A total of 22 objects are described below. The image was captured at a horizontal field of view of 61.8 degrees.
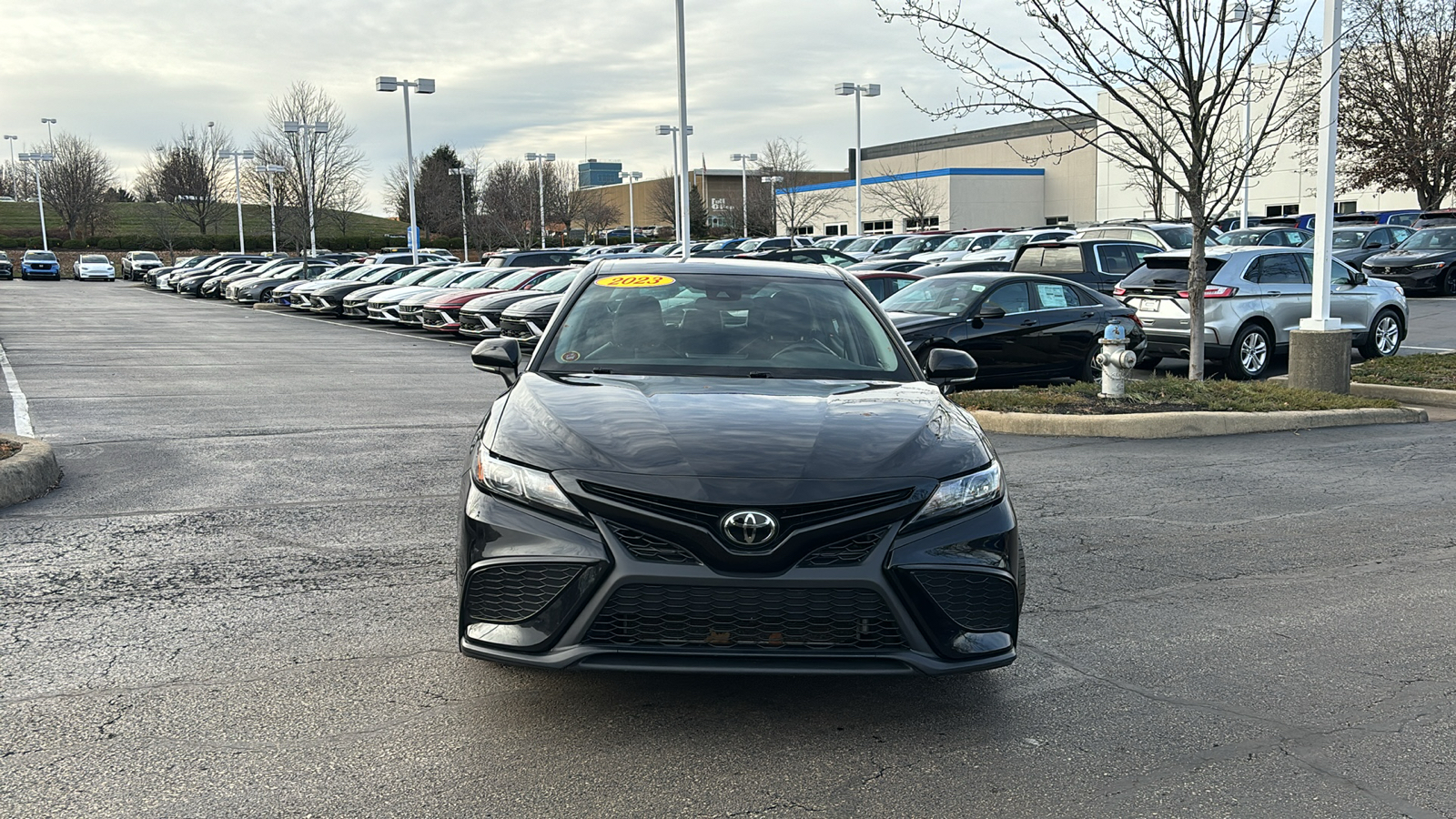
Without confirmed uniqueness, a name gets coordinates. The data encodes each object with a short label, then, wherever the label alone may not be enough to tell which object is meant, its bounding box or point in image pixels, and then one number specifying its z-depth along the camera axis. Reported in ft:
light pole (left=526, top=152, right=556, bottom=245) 225.50
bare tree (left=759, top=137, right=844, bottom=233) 235.81
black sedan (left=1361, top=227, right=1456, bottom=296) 88.74
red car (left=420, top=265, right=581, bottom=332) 78.69
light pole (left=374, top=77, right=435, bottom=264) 130.82
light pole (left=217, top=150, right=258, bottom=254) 199.93
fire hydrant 36.99
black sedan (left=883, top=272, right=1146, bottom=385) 43.68
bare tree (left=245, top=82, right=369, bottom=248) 173.78
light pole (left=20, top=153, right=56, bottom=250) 244.16
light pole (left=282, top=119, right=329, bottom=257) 153.28
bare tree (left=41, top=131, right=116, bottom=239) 275.39
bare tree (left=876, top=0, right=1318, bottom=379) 38.58
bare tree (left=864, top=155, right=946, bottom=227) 225.56
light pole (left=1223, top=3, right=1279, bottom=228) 38.59
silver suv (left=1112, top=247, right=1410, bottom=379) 48.24
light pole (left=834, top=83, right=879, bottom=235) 155.53
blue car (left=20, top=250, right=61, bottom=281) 204.44
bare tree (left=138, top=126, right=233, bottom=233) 260.62
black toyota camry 11.87
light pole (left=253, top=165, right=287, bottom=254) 177.78
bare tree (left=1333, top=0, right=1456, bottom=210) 128.88
